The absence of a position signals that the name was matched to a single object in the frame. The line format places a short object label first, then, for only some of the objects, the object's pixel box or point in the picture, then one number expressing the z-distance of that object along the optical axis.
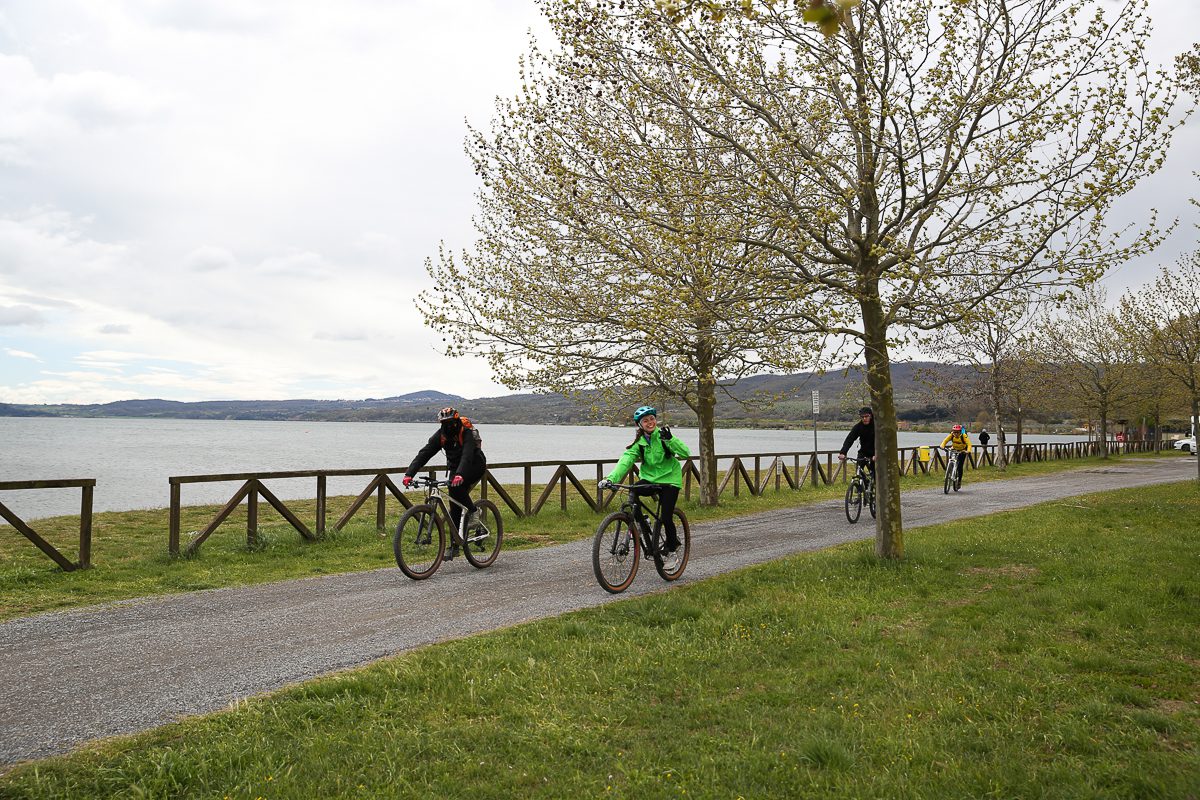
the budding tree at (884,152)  9.36
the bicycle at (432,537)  9.87
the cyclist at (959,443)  23.25
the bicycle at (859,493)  16.61
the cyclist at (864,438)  16.39
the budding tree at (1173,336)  24.77
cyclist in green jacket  9.39
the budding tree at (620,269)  10.31
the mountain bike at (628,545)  8.91
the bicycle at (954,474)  23.61
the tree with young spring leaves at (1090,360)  43.28
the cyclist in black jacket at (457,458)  10.67
